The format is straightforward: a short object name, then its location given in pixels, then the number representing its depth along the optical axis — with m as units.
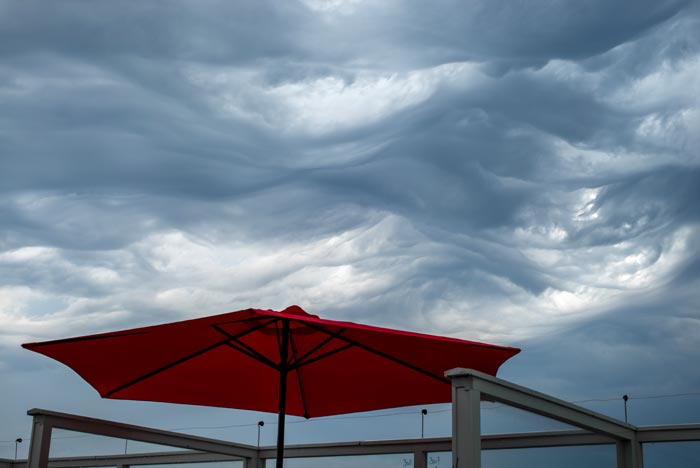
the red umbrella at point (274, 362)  5.57
